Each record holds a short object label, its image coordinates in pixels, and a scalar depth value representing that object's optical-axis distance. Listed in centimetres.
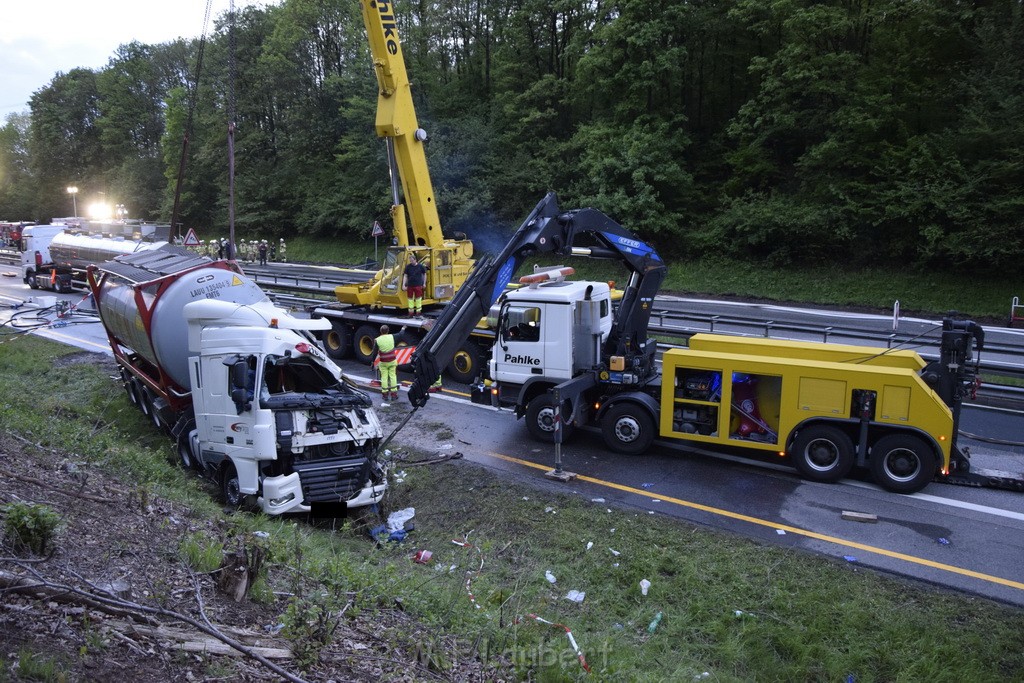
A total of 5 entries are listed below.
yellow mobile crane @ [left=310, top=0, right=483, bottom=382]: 1723
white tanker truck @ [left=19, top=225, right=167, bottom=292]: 2927
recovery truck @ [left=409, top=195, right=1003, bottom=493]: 960
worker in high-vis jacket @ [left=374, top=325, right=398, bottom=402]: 1442
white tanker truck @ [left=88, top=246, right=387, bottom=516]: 859
